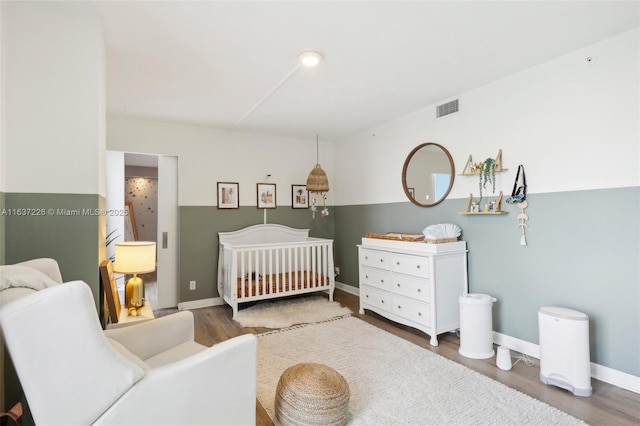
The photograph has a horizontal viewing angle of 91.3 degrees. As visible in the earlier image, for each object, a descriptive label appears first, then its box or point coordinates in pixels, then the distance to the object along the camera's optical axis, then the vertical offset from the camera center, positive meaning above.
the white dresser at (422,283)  2.90 -0.66
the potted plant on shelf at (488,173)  2.84 +0.39
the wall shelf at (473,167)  2.82 +0.46
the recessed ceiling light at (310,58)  2.32 +1.21
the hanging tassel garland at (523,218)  2.63 -0.02
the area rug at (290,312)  3.48 -1.14
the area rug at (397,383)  1.84 -1.17
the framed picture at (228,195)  4.36 +0.34
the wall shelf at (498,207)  2.80 +0.08
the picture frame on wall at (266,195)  4.63 +0.35
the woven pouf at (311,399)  1.64 -0.97
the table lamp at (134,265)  2.41 -0.34
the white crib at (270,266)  3.77 -0.63
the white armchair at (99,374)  0.94 -0.56
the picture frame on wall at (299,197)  4.91 +0.34
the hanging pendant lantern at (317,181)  4.44 +0.52
